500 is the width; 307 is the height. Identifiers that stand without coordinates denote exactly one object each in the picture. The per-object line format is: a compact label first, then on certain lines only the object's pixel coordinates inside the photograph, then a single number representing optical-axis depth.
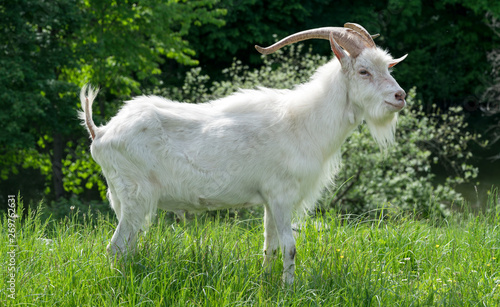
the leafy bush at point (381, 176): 10.02
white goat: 4.23
